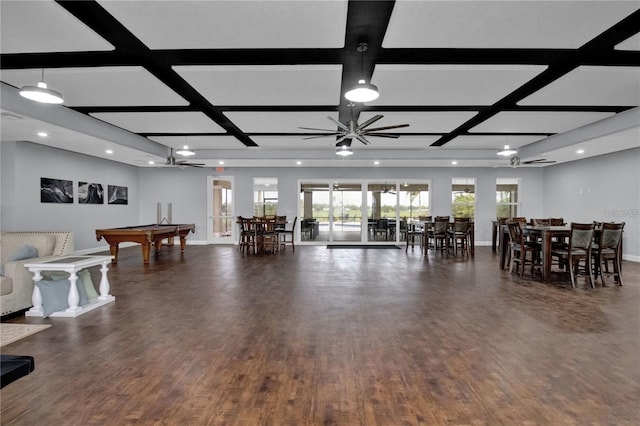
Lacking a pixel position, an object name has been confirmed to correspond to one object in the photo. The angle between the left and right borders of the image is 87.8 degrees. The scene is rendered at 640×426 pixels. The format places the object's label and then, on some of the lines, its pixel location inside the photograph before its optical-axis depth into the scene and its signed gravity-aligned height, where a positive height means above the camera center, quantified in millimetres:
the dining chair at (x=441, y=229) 8547 -563
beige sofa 3566 -617
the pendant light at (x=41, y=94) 3752 +1296
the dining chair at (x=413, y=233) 9384 -722
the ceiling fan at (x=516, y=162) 8430 +1163
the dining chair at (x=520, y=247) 5730 -703
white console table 3631 -821
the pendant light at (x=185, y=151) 7758 +1311
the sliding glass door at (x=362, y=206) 11219 +43
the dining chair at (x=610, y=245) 5227 -608
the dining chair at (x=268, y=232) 9102 -694
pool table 6812 -596
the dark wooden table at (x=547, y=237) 5328 -477
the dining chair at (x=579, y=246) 5141 -611
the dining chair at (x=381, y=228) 11102 -694
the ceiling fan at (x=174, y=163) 8516 +1167
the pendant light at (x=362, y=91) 3422 +1258
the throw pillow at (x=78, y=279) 3831 -827
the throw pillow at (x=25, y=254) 3863 -558
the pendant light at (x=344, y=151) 7211 +1229
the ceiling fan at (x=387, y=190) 11242 +585
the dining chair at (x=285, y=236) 9898 -997
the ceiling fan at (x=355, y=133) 5457 +1271
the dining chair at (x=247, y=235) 9225 -773
